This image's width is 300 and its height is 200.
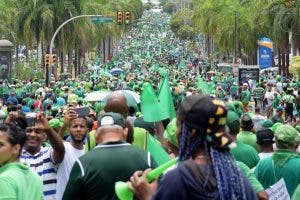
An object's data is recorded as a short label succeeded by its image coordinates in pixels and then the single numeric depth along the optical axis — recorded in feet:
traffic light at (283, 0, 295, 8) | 135.62
